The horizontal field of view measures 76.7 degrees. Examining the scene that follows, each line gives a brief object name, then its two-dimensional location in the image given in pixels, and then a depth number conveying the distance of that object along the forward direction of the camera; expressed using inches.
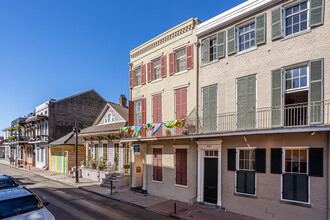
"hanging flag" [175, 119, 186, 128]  484.3
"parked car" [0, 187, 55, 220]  288.8
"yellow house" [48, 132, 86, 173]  1000.2
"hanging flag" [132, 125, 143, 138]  578.3
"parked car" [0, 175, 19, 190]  450.7
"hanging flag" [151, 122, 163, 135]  523.3
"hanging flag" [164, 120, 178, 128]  481.8
